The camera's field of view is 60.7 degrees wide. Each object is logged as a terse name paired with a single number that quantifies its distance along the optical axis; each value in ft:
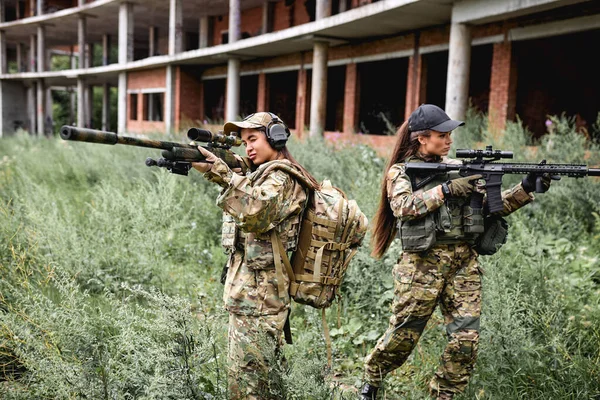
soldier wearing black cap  10.08
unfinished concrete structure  30.48
